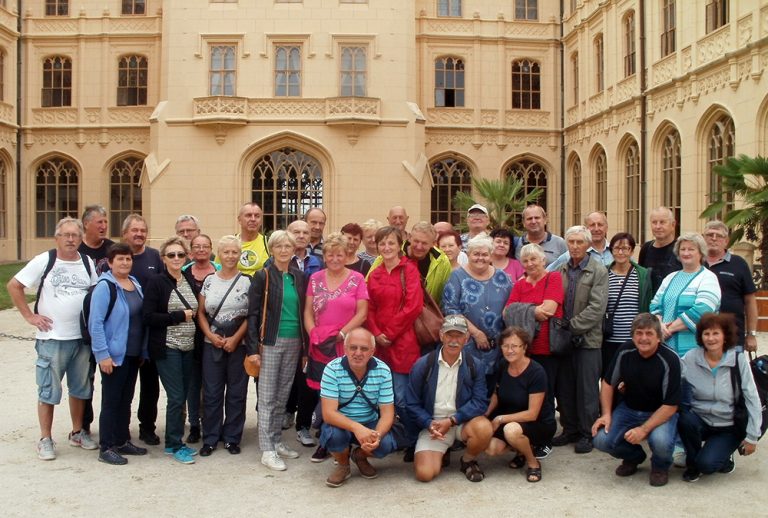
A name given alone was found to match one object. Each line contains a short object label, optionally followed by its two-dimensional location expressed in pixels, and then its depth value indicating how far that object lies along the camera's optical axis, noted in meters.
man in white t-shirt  6.06
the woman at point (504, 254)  6.93
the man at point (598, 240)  7.05
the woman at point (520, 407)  5.67
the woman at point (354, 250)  6.84
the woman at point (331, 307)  6.02
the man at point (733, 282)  6.38
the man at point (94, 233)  6.86
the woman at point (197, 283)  6.41
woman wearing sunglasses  6.12
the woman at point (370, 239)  7.43
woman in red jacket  6.07
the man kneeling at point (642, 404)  5.53
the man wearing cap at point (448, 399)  5.65
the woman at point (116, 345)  5.94
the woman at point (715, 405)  5.54
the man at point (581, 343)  6.33
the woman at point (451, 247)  6.83
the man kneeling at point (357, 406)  5.48
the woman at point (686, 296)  5.92
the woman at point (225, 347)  6.24
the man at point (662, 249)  6.74
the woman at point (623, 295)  6.50
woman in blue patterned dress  6.15
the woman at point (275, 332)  6.16
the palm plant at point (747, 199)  11.65
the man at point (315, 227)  7.62
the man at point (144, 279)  6.57
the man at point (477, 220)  7.88
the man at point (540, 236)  7.64
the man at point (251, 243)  7.14
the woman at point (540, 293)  6.16
